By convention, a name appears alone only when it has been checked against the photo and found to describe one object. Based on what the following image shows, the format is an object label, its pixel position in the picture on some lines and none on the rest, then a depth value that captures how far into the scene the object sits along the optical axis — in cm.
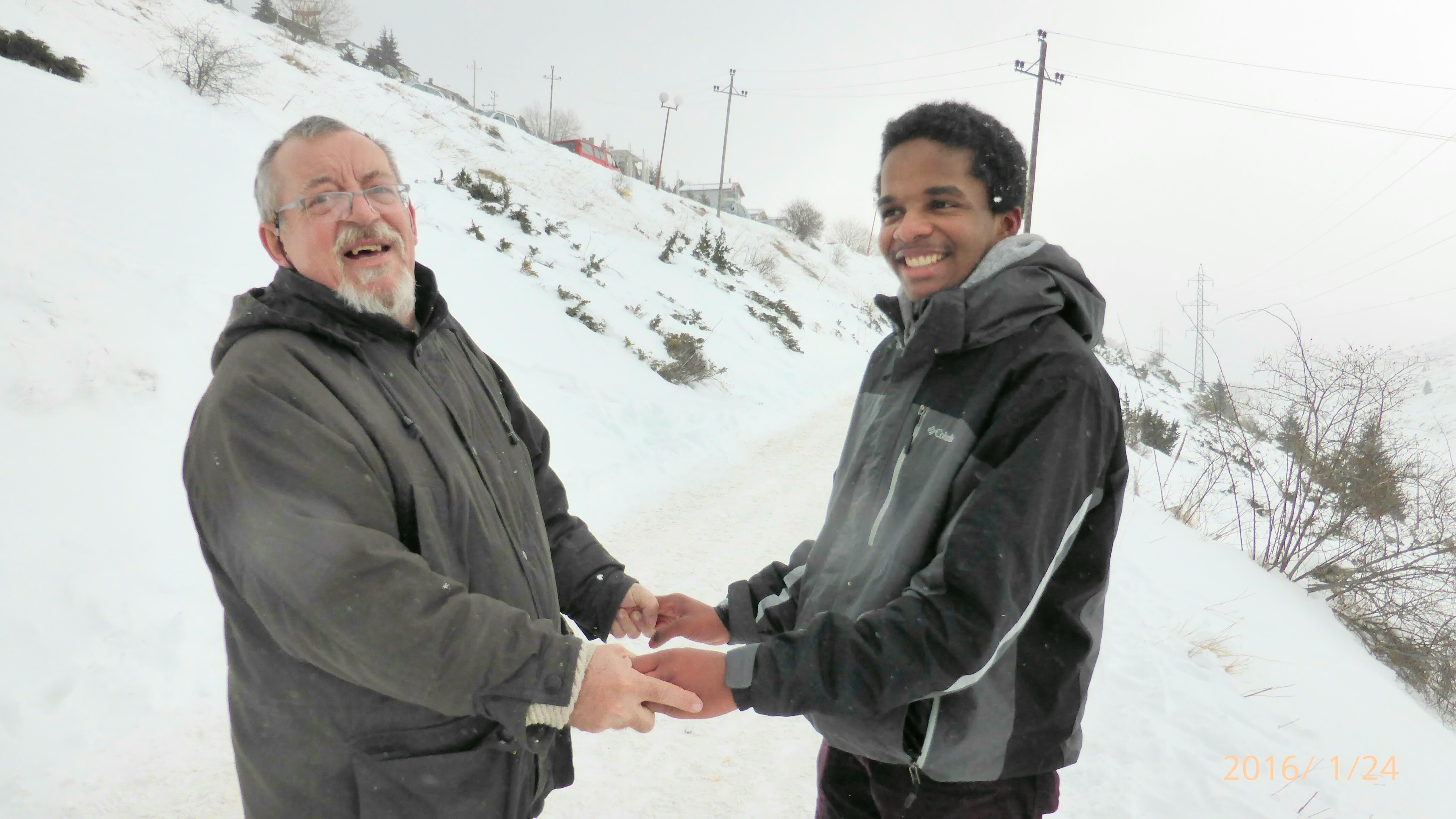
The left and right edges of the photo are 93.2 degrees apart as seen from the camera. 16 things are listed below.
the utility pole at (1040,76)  1679
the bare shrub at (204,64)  1066
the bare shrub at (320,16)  2686
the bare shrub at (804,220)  3691
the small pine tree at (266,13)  3034
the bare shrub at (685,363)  923
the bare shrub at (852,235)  4359
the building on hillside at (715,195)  4281
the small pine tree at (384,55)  3016
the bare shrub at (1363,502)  597
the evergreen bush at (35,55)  714
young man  131
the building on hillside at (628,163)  4628
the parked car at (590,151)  3186
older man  131
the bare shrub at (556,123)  5262
